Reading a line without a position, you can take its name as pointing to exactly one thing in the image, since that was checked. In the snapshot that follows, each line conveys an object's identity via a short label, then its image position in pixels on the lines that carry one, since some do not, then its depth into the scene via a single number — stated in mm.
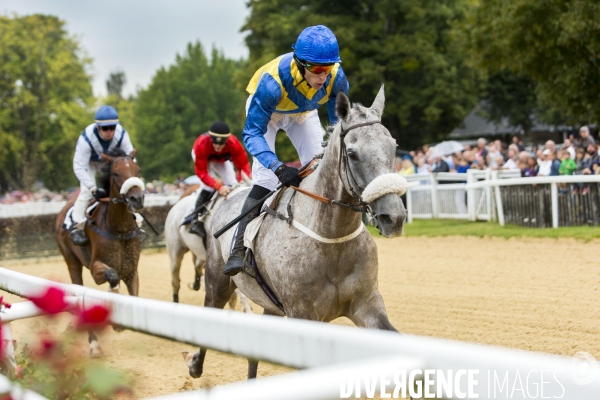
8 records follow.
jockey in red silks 16875
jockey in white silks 15539
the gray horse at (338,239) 7622
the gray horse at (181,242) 17828
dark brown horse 14891
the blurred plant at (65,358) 3777
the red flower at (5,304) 5562
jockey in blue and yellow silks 8570
